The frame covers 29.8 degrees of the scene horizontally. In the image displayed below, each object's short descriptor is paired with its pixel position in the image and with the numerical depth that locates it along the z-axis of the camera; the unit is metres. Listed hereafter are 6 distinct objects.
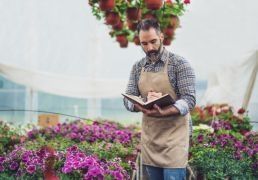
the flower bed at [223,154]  3.64
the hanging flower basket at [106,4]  4.20
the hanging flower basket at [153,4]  4.15
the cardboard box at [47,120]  6.75
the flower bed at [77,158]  2.99
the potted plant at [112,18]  4.73
